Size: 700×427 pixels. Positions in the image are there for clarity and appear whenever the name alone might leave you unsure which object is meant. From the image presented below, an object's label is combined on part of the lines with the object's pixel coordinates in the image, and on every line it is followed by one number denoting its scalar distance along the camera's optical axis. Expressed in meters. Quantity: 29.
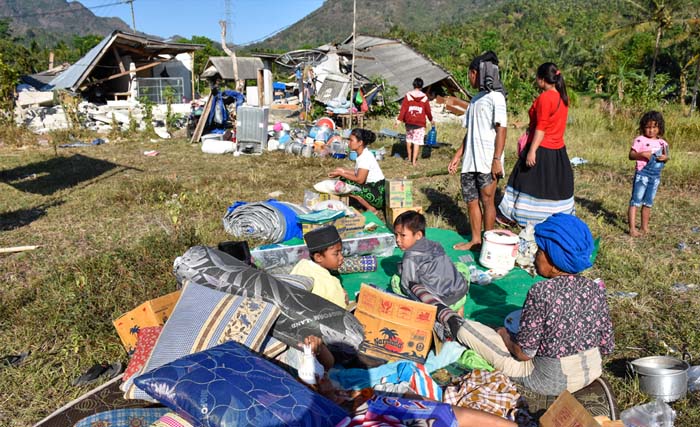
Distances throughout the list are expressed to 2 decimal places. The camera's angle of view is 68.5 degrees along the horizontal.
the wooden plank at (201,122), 12.60
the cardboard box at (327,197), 6.20
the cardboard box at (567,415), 2.25
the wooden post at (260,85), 20.58
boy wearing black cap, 3.52
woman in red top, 4.76
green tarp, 4.05
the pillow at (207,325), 2.69
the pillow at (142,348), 2.85
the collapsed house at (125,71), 16.48
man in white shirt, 4.87
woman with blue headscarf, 2.66
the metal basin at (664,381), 2.84
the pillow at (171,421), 2.12
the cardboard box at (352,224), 5.41
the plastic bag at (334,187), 6.22
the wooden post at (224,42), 17.52
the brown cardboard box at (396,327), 3.21
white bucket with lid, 4.68
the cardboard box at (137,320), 3.29
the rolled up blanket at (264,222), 5.34
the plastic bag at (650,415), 2.68
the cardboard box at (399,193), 5.77
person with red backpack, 9.84
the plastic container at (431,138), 11.42
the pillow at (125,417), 2.37
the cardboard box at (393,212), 5.66
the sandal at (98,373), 3.05
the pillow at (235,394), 2.02
